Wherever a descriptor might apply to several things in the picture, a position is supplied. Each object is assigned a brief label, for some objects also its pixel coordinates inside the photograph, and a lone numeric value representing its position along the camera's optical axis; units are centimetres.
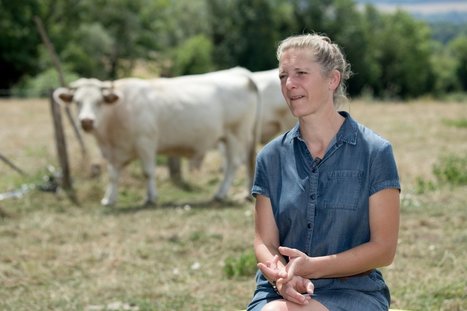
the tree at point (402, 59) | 7344
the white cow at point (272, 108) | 1127
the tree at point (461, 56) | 9281
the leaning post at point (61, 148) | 1028
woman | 320
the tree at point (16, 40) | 4269
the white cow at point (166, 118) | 975
